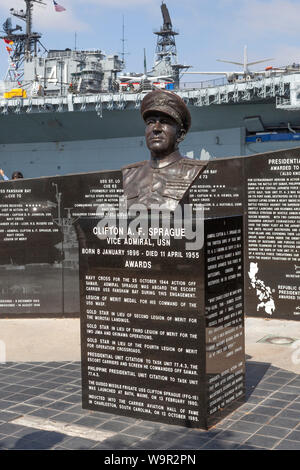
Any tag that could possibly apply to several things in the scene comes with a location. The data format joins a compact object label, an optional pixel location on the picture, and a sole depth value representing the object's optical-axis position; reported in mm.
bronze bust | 5867
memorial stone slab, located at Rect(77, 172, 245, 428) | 4738
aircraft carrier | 33125
